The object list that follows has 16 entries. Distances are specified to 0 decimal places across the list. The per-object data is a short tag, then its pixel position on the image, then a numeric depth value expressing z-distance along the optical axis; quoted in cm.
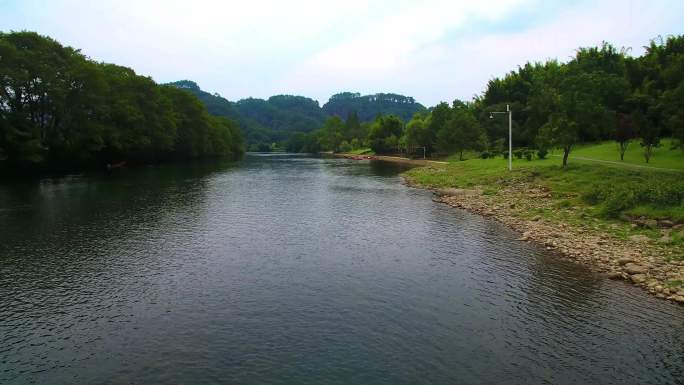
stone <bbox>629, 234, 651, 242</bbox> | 3023
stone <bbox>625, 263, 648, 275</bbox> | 2522
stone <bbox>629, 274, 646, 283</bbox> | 2423
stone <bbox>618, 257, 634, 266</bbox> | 2673
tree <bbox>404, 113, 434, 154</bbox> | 13362
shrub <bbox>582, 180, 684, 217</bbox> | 3428
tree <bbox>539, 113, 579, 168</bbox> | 5497
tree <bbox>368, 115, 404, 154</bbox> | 17425
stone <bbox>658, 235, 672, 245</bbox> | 2890
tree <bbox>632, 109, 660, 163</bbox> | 5566
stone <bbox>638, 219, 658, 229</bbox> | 3238
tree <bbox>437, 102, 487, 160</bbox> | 10569
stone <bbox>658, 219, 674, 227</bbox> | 3171
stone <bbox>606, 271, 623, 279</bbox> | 2514
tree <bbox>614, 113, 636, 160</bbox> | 5950
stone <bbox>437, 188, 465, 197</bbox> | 5951
